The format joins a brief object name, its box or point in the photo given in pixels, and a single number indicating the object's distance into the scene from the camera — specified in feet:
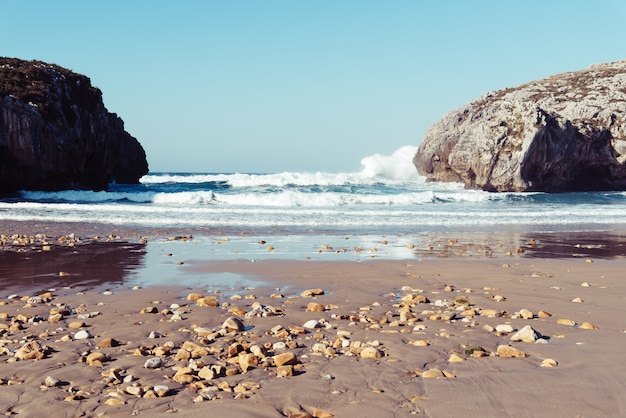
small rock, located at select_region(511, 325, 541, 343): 13.66
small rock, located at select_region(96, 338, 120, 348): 13.15
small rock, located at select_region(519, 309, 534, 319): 16.44
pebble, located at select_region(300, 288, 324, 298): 20.30
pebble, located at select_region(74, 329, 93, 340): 13.89
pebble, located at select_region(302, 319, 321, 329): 15.25
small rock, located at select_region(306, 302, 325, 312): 17.56
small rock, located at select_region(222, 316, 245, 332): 14.84
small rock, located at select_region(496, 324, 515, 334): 14.52
